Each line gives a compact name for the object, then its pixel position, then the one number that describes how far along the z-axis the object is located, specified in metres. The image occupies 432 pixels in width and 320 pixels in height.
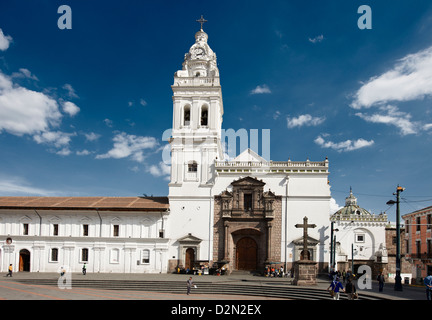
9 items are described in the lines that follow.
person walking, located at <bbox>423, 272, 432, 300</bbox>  18.38
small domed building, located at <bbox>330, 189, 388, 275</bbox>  49.31
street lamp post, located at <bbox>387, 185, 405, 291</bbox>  24.85
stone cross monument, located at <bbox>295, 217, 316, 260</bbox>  27.98
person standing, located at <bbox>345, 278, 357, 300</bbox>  20.31
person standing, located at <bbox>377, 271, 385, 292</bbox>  24.78
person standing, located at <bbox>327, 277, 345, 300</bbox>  20.47
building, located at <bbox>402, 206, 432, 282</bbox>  43.69
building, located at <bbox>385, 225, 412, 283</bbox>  40.92
